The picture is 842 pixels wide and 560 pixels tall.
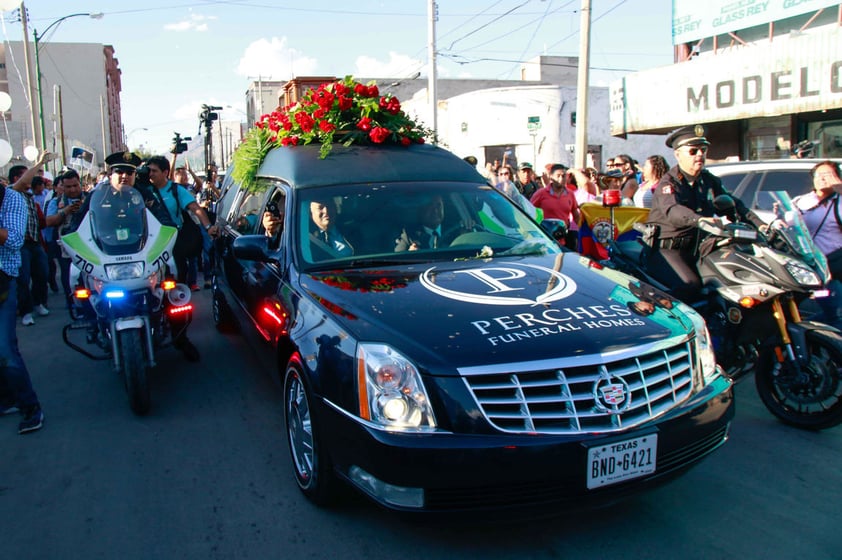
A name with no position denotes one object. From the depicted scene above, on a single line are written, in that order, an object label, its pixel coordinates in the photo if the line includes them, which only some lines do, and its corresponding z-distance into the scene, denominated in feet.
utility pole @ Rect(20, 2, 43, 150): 84.79
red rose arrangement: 18.56
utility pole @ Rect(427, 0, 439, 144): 76.07
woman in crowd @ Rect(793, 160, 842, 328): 19.47
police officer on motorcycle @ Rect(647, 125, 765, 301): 16.62
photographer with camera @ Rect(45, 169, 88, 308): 28.96
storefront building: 38.81
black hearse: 9.22
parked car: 23.73
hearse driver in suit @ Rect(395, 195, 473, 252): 14.47
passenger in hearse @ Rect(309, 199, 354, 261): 13.94
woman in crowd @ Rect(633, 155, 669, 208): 27.07
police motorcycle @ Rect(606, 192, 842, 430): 14.34
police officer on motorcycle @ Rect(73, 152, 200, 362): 18.08
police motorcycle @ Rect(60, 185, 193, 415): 16.48
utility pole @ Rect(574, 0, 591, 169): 47.09
